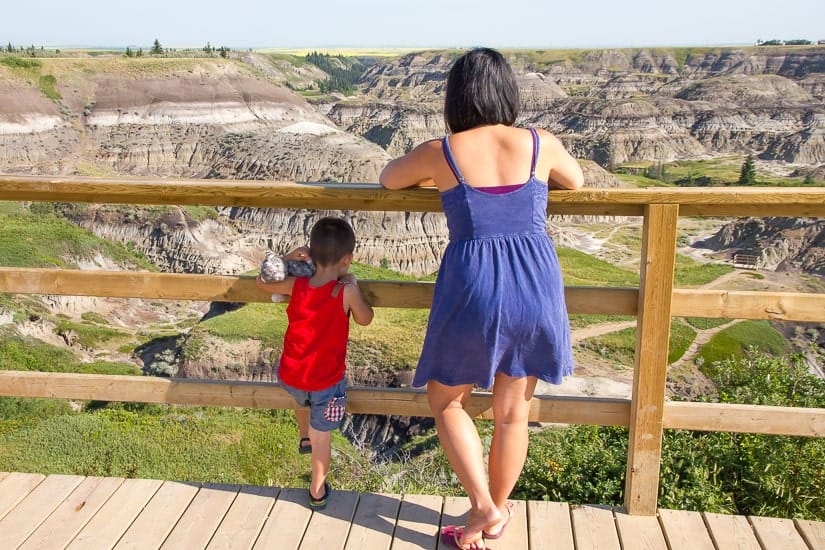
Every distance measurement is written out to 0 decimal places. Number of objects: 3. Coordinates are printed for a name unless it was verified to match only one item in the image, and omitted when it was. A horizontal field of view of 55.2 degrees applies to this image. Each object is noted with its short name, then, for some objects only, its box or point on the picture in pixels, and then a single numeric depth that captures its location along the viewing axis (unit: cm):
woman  245
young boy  288
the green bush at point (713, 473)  376
